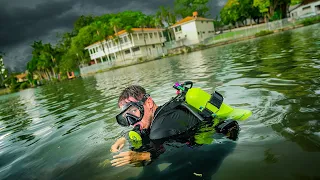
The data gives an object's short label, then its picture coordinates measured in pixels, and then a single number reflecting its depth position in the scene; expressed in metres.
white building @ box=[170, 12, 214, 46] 54.44
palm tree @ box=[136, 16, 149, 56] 56.51
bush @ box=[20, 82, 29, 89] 57.12
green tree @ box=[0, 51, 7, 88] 66.94
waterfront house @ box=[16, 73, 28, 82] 99.81
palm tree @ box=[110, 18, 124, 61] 48.44
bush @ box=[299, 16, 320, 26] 34.56
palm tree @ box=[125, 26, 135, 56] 45.99
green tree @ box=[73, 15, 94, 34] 69.75
